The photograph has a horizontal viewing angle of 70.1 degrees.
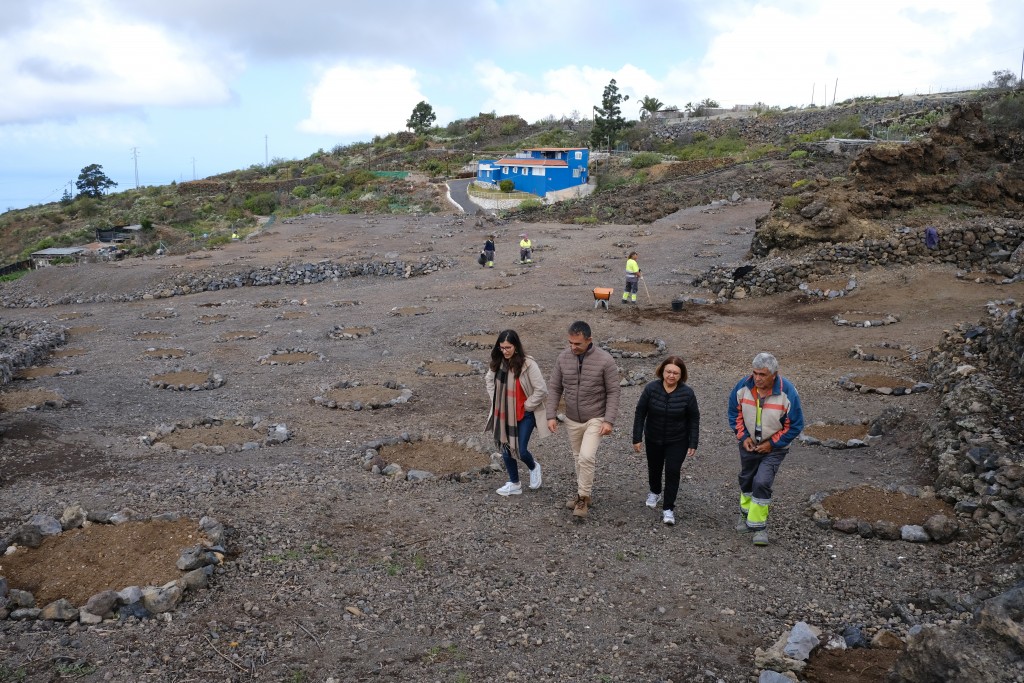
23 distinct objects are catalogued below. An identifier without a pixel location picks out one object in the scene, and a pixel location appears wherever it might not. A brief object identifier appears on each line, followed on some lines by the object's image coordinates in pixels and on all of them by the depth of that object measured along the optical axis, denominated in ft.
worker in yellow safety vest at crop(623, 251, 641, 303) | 74.49
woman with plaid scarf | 26.50
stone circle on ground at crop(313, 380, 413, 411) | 44.57
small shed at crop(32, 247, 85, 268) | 150.41
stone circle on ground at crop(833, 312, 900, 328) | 60.18
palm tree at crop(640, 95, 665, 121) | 311.47
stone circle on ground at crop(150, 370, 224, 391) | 49.93
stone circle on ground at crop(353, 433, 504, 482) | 31.42
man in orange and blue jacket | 23.54
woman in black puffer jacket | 24.75
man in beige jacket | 25.21
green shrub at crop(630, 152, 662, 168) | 213.87
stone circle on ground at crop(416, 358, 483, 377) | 52.70
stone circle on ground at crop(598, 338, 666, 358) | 56.03
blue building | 206.80
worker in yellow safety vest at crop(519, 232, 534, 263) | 108.18
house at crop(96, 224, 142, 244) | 181.80
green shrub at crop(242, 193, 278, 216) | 216.95
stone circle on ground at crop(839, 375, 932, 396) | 41.60
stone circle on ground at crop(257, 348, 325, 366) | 57.47
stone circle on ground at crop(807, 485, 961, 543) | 23.71
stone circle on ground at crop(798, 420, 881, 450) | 34.40
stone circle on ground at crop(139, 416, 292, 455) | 36.37
